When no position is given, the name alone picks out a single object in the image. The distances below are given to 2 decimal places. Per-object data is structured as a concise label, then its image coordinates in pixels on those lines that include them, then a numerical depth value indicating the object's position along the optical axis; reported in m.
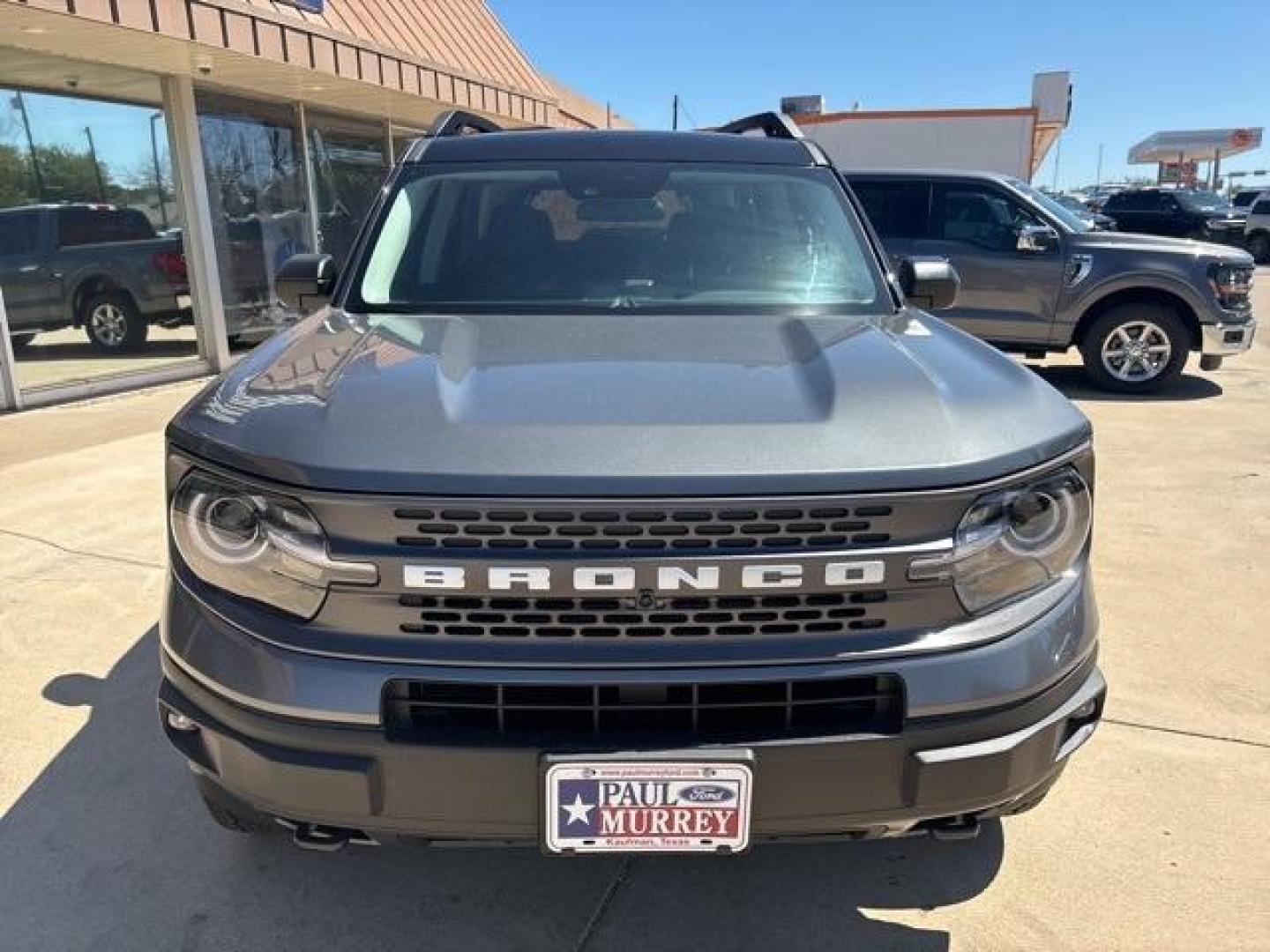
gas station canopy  54.75
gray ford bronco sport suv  1.74
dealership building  7.76
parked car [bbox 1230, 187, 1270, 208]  33.66
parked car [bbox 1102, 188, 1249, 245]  23.53
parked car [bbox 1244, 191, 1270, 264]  25.67
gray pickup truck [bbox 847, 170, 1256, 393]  8.45
